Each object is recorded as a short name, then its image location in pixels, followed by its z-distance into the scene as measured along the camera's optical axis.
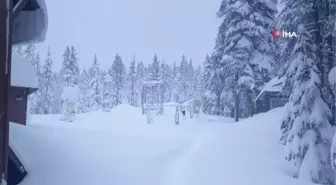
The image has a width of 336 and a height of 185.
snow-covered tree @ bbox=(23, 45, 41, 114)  45.68
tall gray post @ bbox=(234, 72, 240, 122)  25.64
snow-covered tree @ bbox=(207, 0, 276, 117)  23.92
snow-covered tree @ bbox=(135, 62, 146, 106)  86.60
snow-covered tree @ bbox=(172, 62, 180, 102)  76.12
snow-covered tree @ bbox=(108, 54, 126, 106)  65.56
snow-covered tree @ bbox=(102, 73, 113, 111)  60.25
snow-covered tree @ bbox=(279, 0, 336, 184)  9.67
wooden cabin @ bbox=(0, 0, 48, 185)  6.11
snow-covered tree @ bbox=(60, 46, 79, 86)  47.94
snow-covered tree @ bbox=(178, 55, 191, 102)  76.62
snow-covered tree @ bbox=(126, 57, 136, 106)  78.25
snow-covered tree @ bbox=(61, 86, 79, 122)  28.72
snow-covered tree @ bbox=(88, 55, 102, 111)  57.78
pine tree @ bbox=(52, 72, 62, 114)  55.01
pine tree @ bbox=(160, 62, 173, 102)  74.26
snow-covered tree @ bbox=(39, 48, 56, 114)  48.47
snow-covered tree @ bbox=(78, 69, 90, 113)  59.28
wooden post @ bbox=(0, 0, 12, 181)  5.95
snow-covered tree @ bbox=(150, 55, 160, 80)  59.08
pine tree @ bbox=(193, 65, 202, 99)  72.81
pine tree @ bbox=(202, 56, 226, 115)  38.62
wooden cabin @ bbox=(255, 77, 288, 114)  23.64
